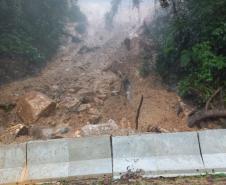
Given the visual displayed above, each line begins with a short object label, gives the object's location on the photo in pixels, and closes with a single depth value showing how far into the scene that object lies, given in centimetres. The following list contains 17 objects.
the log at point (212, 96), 526
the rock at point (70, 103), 641
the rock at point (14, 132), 521
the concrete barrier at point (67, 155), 390
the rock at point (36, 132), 522
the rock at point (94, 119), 601
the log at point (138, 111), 581
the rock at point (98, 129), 495
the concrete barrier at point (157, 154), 377
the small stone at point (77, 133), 508
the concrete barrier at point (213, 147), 381
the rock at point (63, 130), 530
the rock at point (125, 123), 584
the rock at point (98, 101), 658
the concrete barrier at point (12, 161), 391
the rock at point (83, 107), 632
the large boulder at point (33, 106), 606
